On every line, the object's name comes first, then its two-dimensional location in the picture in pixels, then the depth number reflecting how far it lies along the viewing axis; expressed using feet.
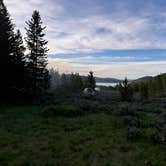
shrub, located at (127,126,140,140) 26.03
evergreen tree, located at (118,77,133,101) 94.26
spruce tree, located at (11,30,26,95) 63.19
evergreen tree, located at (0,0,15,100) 60.81
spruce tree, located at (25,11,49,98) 70.83
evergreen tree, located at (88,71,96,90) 136.82
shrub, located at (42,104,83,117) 42.27
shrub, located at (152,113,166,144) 24.84
